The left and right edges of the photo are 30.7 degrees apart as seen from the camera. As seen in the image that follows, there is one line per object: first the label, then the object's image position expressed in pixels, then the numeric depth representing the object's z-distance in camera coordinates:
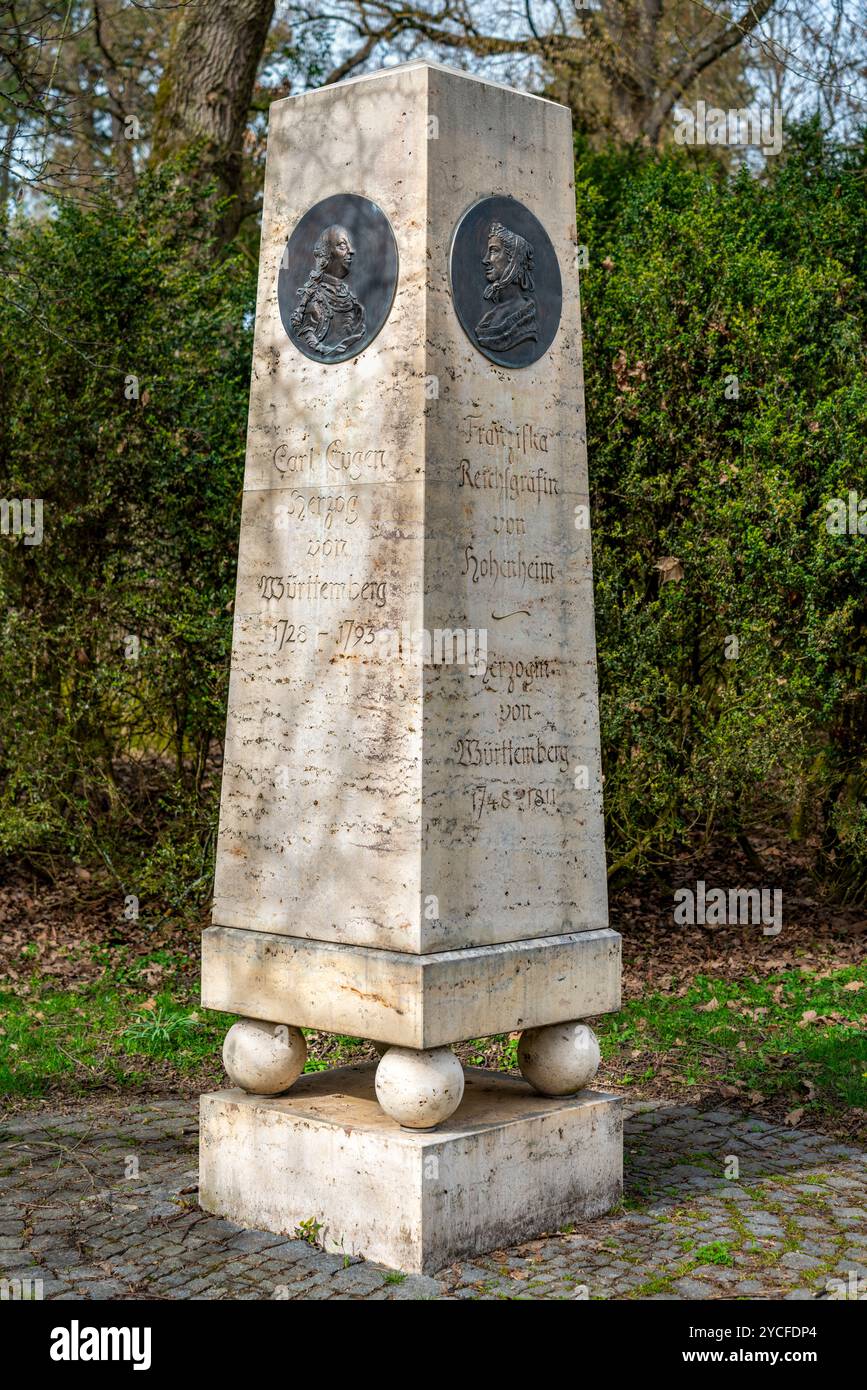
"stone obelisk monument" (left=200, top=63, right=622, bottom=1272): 4.59
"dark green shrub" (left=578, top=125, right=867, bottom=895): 8.54
